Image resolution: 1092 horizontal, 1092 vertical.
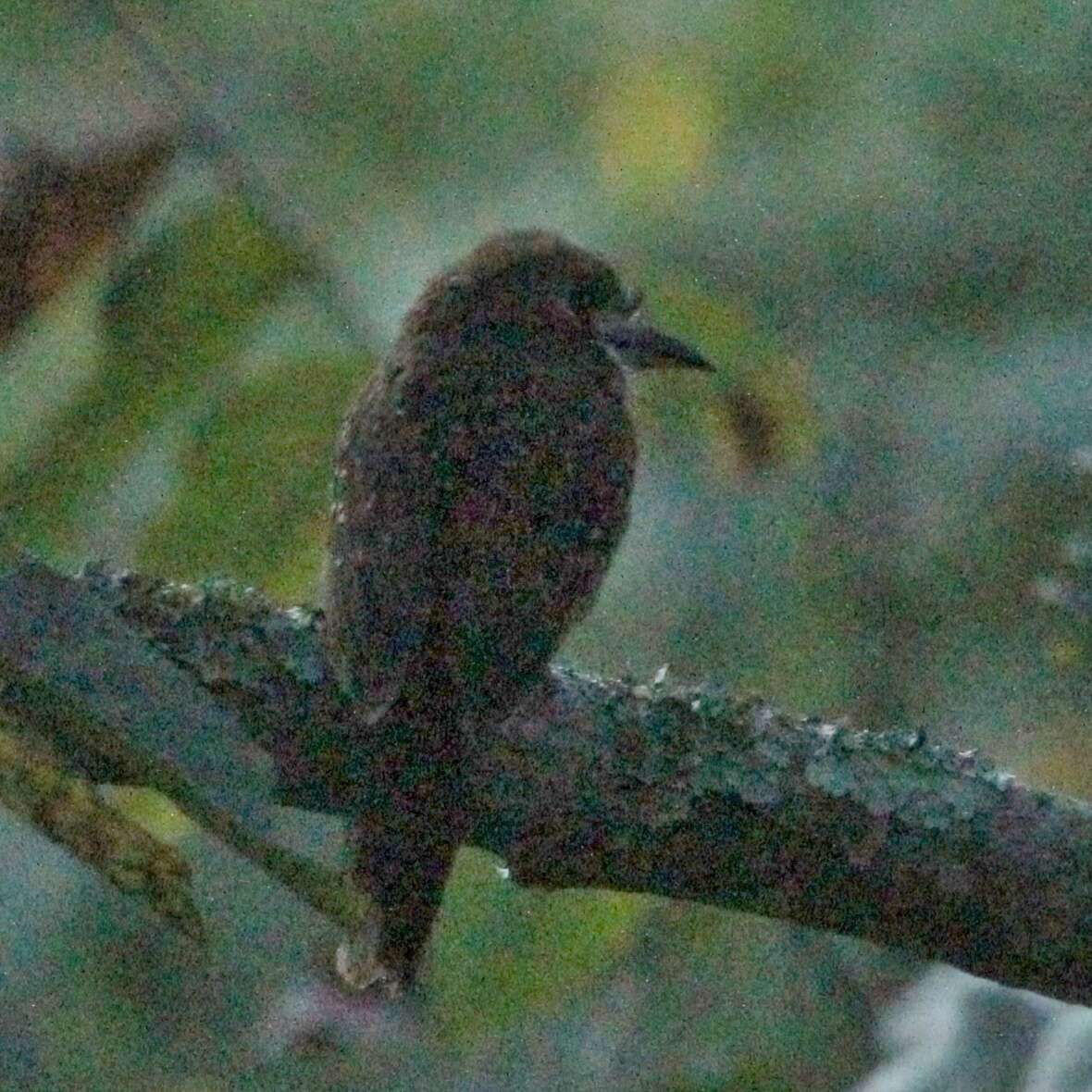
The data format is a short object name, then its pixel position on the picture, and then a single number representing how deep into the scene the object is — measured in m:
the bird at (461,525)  4.08
